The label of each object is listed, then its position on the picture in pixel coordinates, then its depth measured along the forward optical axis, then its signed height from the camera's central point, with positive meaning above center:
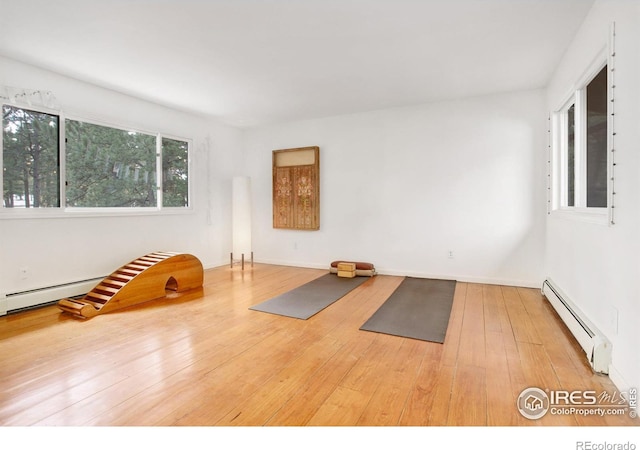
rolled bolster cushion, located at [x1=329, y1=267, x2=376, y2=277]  5.00 -0.82
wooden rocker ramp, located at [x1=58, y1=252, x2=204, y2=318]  3.35 -0.73
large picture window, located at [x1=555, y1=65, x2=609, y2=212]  2.55 +0.67
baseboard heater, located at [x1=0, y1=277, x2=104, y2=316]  3.22 -0.78
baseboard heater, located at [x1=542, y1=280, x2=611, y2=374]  2.06 -0.83
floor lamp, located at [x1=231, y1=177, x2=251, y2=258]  5.61 +0.08
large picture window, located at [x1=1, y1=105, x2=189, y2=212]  3.35 +0.69
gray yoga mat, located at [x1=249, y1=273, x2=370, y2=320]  3.39 -0.92
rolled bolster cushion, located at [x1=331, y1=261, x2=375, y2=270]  5.05 -0.72
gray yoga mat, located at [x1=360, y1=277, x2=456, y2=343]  2.83 -0.95
